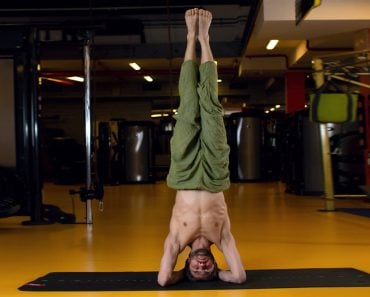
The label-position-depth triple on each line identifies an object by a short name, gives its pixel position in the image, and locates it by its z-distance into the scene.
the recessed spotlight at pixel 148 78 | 15.09
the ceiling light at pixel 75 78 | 14.30
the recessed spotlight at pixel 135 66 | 13.08
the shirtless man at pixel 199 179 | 2.99
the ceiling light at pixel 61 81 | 14.08
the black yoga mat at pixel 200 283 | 3.04
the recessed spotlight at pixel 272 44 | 10.47
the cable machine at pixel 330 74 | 6.12
